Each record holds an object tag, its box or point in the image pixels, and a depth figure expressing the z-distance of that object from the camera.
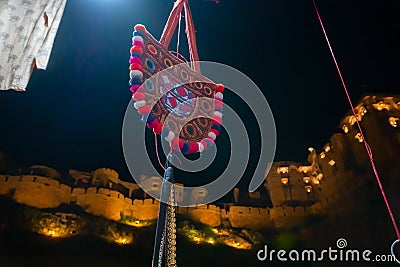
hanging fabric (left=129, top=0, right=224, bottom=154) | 2.86
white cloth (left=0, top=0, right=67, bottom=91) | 2.86
